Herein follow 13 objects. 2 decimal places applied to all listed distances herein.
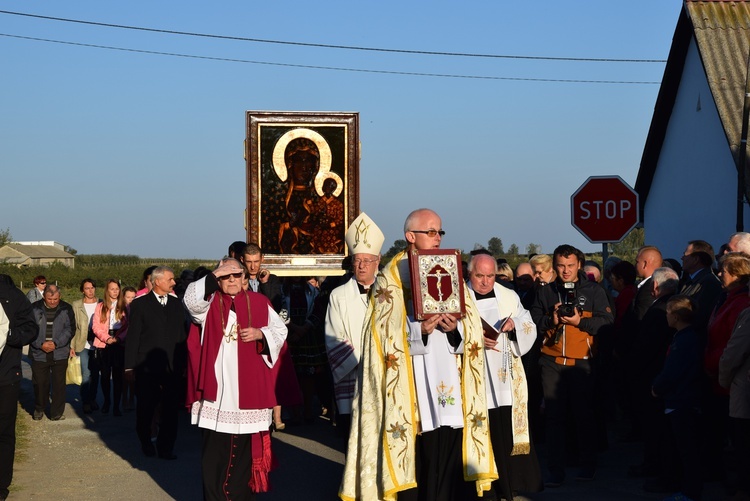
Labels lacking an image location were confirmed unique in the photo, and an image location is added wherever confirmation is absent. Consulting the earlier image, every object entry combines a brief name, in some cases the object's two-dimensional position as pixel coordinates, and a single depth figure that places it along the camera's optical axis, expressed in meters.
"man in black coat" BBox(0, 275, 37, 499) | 8.83
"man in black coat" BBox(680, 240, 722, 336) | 9.14
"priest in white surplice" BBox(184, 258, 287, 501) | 7.93
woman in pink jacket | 14.61
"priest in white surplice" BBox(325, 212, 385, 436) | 9.46
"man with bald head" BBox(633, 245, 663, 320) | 10.22
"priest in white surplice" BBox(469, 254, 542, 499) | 8.15
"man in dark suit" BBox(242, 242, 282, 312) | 12.04
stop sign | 12.03
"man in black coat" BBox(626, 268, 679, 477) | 9.31
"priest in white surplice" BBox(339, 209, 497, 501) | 7.05
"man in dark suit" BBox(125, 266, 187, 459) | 11.30
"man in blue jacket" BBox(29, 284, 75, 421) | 14.52
